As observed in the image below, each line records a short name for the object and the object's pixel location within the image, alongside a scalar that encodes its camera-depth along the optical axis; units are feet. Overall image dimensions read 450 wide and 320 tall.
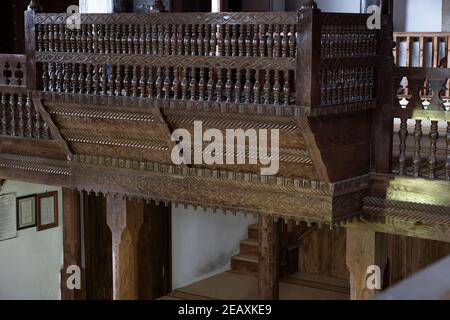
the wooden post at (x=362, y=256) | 17.43
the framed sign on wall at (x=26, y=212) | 26.35
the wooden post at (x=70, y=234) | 27.17
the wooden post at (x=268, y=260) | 27.86
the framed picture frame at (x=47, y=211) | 26.84
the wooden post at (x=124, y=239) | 20.97
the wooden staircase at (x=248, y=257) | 32.35
